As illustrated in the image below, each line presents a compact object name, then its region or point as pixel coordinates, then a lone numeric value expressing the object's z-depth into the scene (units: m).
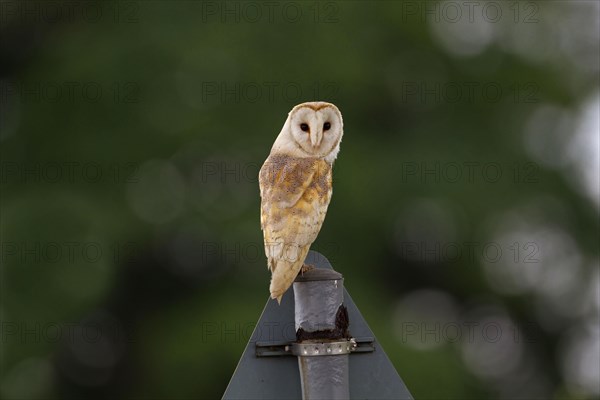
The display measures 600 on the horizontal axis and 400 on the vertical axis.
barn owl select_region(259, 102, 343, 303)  8.88
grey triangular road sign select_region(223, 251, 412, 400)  7.47
